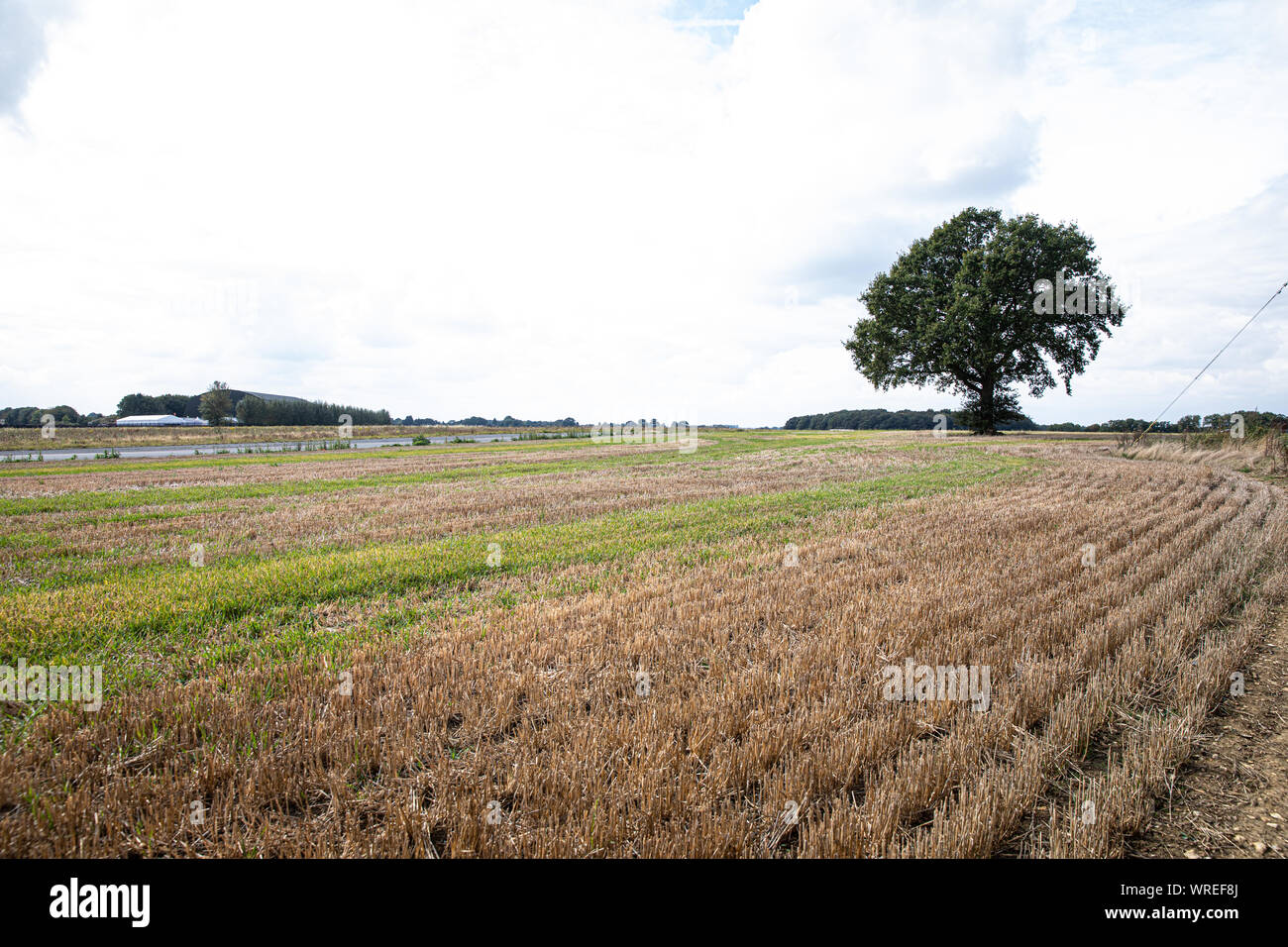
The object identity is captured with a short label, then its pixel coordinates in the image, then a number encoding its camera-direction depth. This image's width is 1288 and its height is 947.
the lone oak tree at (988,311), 44.09
